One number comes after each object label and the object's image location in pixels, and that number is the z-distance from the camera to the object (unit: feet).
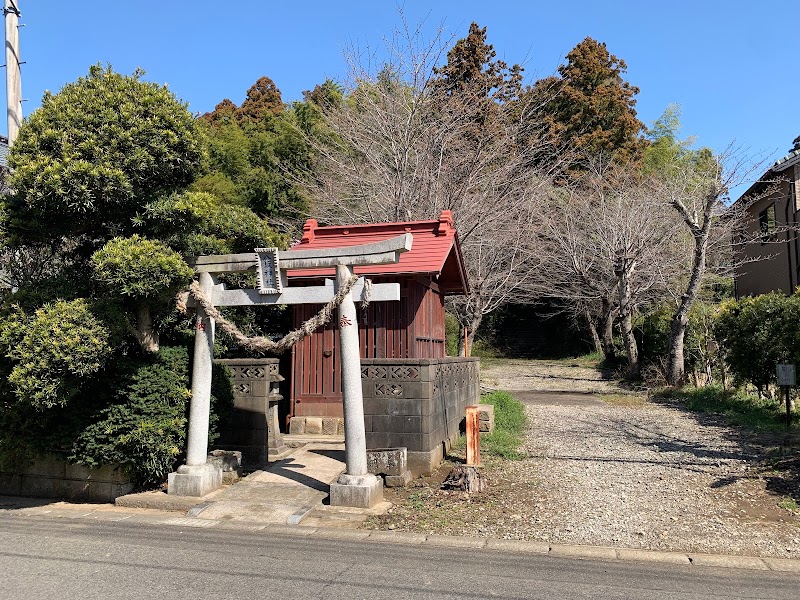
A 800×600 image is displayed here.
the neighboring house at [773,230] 68.03
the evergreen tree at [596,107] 106.01
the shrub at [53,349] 21.45
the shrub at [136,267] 22.31
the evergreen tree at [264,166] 71.82
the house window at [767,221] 76.89
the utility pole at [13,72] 32.07
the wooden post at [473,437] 28.45
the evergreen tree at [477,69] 67.56
